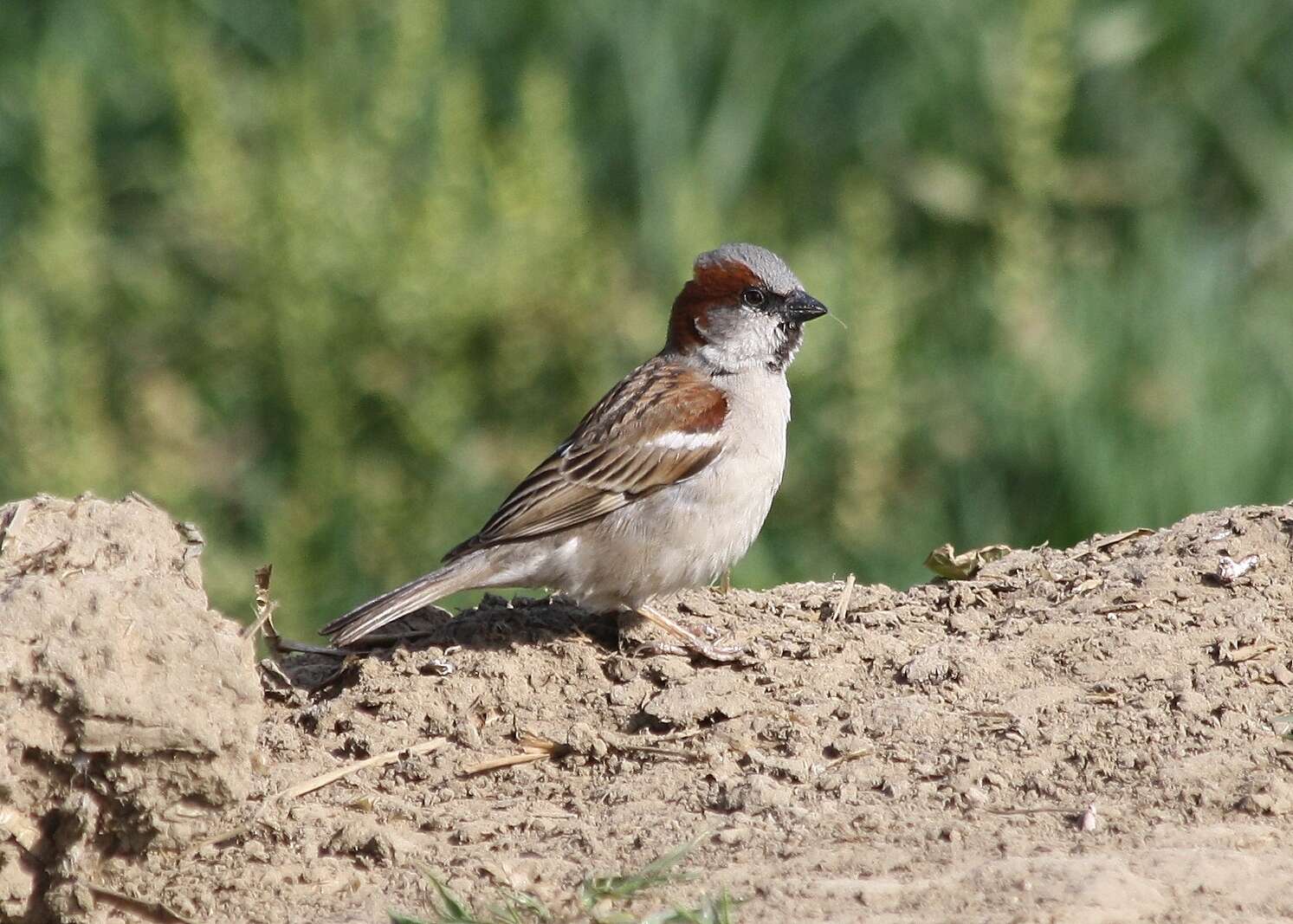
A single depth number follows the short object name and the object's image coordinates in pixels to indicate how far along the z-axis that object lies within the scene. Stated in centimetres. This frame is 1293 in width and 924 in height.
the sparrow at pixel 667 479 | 968
